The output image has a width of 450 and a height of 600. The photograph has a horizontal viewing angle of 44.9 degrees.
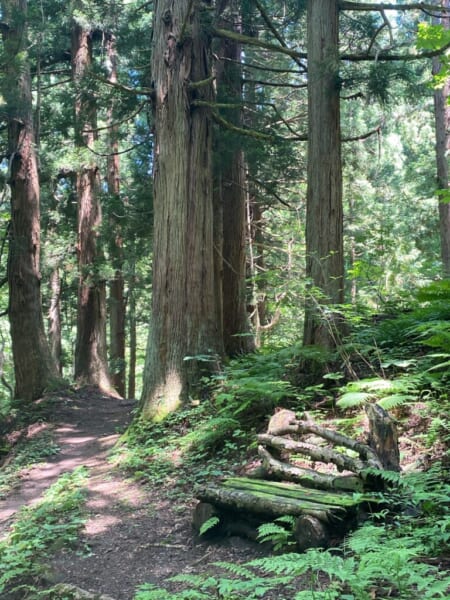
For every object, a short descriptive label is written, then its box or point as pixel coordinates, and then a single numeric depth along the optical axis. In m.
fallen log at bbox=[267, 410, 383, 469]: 4.25
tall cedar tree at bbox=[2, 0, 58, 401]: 12.16
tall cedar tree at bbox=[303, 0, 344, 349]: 7.07
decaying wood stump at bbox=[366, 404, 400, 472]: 4.26
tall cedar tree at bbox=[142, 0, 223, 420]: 8.68
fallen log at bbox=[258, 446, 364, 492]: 4.10
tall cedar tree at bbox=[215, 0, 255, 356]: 11.38
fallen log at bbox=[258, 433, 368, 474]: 4.24
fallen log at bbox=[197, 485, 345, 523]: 3.71
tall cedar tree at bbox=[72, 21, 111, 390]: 14.79
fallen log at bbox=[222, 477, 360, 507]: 3.84
